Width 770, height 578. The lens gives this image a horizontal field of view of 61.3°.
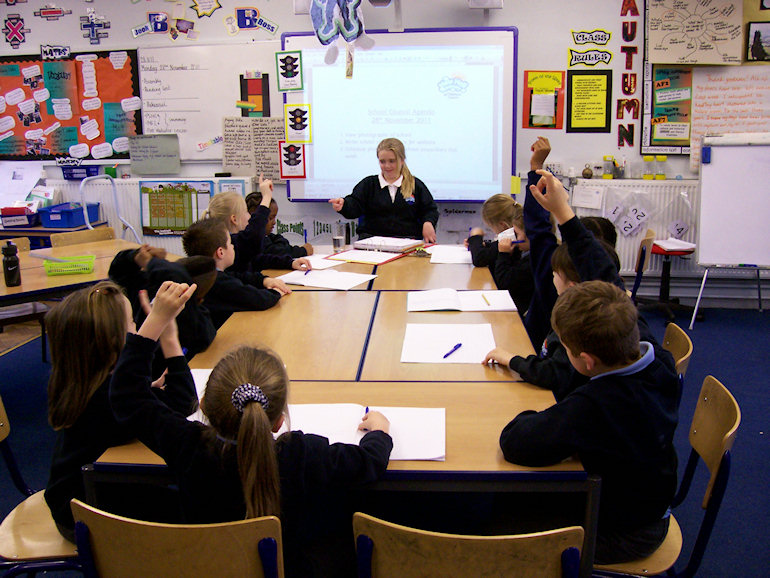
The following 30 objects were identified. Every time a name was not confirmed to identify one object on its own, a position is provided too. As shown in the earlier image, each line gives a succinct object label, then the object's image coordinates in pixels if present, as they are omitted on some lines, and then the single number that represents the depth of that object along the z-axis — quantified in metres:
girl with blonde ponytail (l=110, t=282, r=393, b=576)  1.18
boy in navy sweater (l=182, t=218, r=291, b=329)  2.46
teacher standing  4.15
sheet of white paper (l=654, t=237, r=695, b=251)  4.59
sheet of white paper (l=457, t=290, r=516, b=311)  2.45
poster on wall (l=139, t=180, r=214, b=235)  5.19
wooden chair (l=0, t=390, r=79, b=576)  1.50
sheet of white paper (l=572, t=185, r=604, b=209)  4.83
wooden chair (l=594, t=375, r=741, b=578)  1.42
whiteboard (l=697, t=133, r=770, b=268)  4.47
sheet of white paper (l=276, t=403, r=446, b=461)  1.39
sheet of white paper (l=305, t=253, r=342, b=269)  3.26
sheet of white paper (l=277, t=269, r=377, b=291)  2.88
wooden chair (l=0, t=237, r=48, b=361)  3.54
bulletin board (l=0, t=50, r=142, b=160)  5.16
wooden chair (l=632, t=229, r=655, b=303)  4.07
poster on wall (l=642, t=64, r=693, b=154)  4.73
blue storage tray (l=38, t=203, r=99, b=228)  5.03
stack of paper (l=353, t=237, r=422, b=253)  3.62
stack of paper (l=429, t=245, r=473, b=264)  3.41
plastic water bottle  2.97
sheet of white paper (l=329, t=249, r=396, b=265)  3.38
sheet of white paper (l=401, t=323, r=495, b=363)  1.95
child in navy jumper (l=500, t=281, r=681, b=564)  1.32
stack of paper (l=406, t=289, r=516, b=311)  2.45
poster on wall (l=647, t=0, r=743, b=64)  4.59
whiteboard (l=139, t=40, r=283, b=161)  4.98
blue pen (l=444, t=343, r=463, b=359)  1.97
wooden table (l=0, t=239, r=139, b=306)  2.90
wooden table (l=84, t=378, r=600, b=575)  1.32
